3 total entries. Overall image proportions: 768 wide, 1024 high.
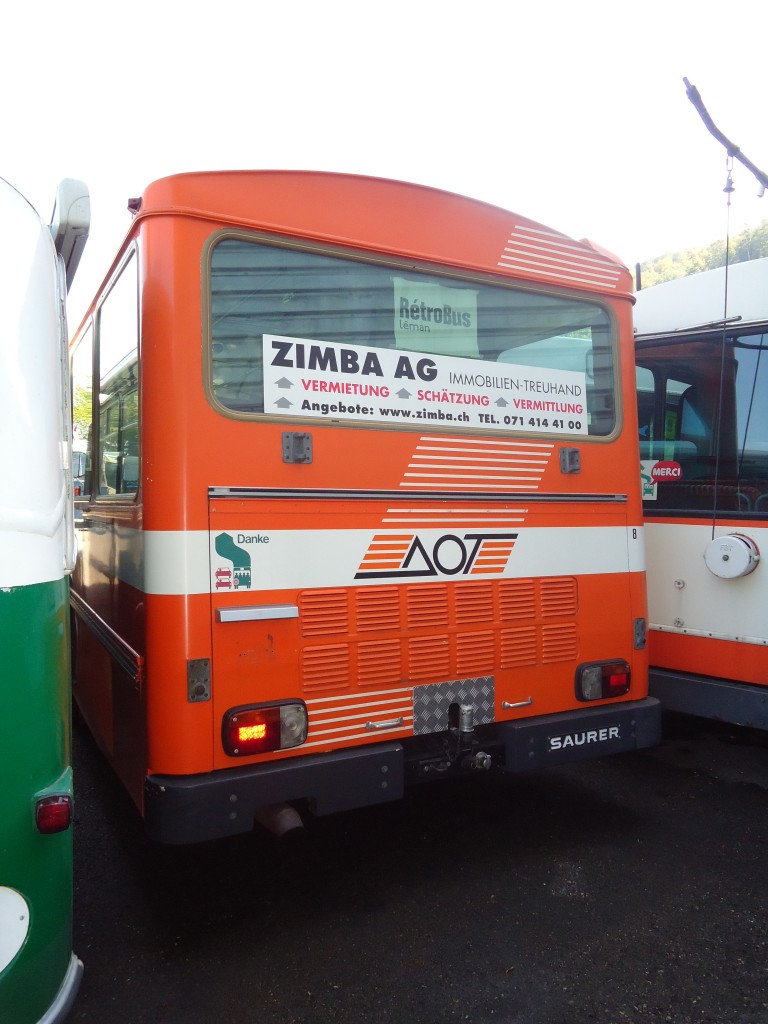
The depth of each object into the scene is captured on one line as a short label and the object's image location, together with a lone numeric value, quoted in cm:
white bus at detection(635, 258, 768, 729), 459
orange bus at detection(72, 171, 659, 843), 312
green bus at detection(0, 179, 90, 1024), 215
